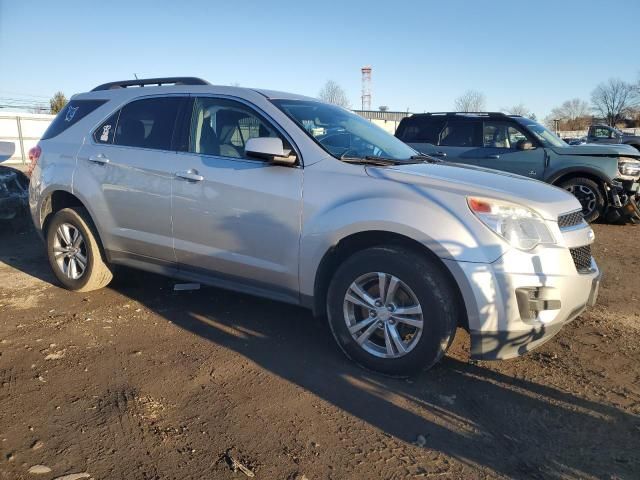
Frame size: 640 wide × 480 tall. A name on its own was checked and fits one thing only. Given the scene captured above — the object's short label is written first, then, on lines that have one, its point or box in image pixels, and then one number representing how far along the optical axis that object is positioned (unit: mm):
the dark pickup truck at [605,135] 22508
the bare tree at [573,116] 77312
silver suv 3117
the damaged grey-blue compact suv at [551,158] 8828
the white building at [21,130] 20531
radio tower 76750
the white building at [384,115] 50725
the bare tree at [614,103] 78250
